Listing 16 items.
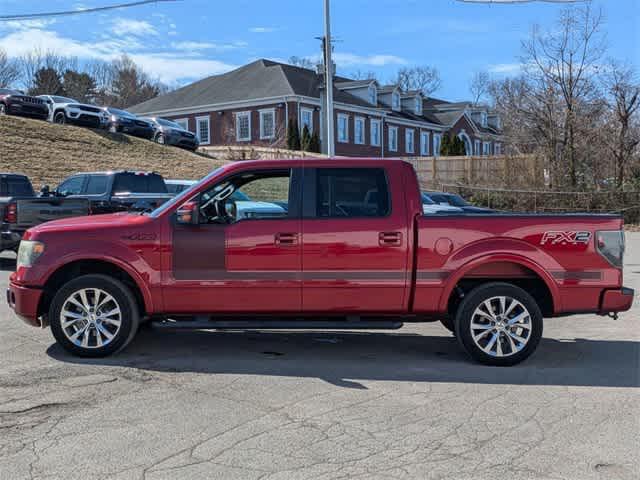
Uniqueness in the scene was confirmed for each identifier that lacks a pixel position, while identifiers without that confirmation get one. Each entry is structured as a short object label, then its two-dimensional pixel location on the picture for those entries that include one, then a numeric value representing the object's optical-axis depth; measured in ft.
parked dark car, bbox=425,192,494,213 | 73.77
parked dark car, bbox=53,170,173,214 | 50.08
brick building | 154.61
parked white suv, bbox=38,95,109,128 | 107.76
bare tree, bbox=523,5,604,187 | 99.25
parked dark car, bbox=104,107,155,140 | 110.63
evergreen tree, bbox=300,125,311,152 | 141.18
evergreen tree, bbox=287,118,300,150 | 140.97
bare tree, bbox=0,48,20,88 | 225.35
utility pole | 71.67
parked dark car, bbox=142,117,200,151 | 113.91
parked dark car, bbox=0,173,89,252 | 41.34
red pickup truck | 21.27
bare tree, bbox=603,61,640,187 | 97.09
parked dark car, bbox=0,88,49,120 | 101.96
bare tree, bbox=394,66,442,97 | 308.81
